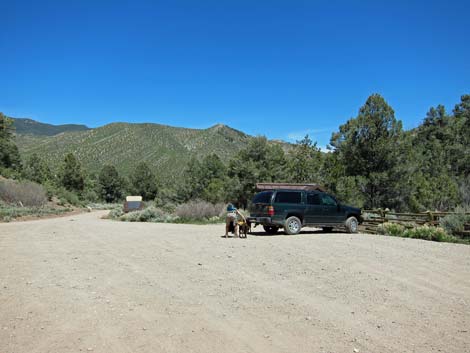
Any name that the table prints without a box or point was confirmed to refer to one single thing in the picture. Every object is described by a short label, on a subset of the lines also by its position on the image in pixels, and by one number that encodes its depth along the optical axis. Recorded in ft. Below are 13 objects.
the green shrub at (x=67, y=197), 171.58
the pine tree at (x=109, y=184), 289.12
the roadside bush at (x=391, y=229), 57.12
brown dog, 50.31
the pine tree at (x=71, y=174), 253.24
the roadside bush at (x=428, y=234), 50.39
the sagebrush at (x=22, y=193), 120.77
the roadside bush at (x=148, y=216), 94.32
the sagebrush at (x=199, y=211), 92.58
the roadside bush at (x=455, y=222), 53.26
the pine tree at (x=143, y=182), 274.77
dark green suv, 54.08
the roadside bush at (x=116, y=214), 114.42
